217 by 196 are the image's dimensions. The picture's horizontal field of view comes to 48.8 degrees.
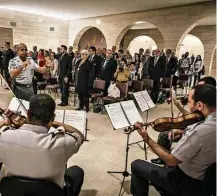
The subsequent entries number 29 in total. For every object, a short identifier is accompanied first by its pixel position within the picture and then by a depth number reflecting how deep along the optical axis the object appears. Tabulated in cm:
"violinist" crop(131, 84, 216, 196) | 159
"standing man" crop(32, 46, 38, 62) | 901
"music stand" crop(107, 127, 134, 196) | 254
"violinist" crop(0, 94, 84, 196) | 135
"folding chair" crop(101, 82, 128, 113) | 527
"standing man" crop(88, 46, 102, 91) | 542
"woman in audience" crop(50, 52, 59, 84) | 757
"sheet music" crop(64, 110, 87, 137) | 221
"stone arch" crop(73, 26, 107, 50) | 1209
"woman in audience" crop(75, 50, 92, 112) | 517
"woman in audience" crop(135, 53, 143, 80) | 791
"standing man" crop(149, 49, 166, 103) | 662
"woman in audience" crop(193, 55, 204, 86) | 962
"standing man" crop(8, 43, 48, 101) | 363
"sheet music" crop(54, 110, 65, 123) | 225
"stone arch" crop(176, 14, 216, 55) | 834
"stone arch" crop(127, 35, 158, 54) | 1552
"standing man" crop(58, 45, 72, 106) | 579
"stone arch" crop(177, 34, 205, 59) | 1374
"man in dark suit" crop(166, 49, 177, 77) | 736
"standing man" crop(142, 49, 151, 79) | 702
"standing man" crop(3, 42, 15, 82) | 677
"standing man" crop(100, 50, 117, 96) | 591
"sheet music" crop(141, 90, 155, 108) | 326
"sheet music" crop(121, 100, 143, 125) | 260
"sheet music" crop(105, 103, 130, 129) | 245
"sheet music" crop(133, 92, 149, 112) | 307
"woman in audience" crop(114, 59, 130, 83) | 595
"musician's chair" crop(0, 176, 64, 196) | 133
